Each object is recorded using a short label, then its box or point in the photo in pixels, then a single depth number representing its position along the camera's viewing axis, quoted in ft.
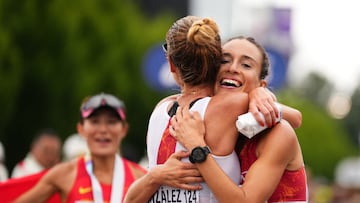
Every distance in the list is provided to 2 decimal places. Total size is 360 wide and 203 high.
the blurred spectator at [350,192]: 81.74
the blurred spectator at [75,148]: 44.47
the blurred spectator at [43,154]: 46.77
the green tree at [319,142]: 249.96
